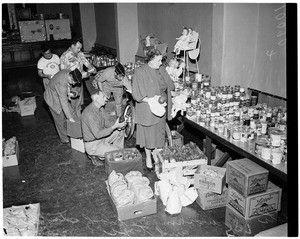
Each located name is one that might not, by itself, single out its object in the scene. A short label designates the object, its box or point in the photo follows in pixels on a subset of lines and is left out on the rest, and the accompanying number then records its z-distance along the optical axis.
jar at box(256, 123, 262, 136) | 3.58
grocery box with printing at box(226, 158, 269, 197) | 2.99
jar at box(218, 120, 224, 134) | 3.81
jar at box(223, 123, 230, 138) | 3.67
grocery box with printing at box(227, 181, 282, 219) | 3.01
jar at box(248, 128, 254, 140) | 3.52
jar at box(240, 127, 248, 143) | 3.48
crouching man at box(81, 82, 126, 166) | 4.33
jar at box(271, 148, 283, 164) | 2.96
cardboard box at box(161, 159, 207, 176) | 3.88
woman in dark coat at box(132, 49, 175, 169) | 4.05
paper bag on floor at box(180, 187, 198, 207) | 3.71
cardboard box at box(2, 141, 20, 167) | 4.84
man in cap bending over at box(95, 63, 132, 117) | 4.93
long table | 2.91
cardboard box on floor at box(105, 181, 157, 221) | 3.44
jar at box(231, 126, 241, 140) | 3.50
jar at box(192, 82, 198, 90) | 4.81
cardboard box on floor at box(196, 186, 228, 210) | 3.60
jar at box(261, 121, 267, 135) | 3.57
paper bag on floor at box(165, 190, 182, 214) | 3.51
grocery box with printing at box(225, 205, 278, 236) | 3.09
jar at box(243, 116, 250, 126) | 3.71
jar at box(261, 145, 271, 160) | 3.05
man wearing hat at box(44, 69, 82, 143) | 5.03
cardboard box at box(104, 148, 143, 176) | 4.20
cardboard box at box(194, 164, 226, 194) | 3.48
